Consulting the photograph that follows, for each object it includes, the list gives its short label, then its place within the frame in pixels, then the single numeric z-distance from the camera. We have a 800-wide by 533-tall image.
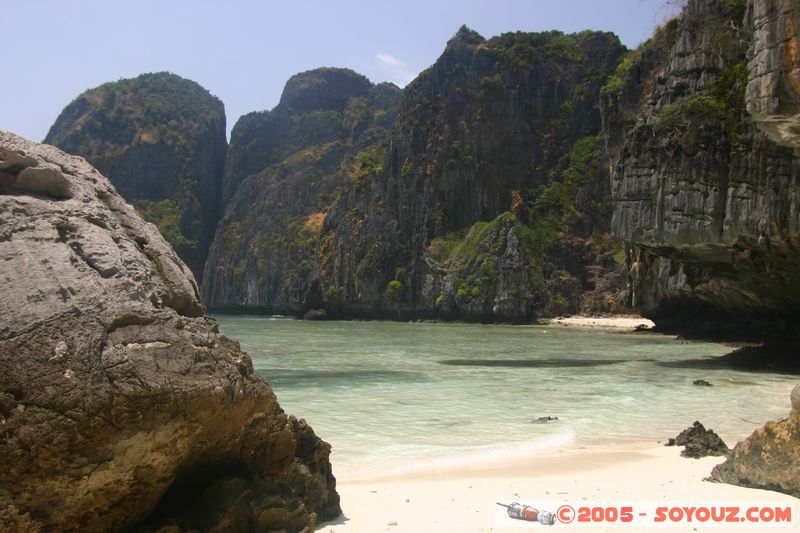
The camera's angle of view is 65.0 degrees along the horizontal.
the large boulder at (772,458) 5.03
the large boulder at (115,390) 3.12
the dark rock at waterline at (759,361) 17.91
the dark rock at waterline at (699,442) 6.97
